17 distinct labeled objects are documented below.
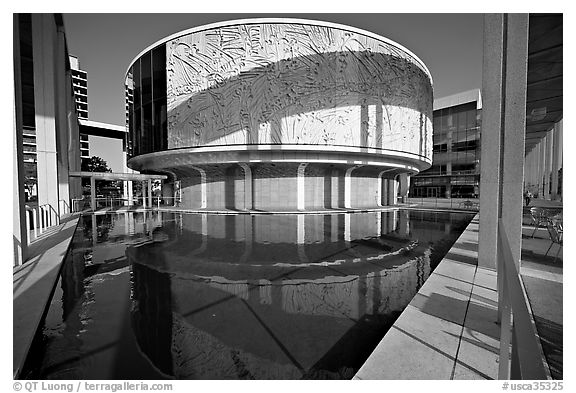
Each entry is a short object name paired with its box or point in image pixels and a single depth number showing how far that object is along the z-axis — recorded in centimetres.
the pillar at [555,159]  1546
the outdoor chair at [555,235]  574
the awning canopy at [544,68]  504
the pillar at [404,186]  3291
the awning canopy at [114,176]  2030
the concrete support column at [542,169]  2597
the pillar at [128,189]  4397
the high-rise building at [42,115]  622
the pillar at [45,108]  1251
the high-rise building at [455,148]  4038
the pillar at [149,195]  2384
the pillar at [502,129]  481
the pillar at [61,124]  1630
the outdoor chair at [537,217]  847
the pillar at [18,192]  601
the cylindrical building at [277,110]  2031
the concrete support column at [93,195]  2065
